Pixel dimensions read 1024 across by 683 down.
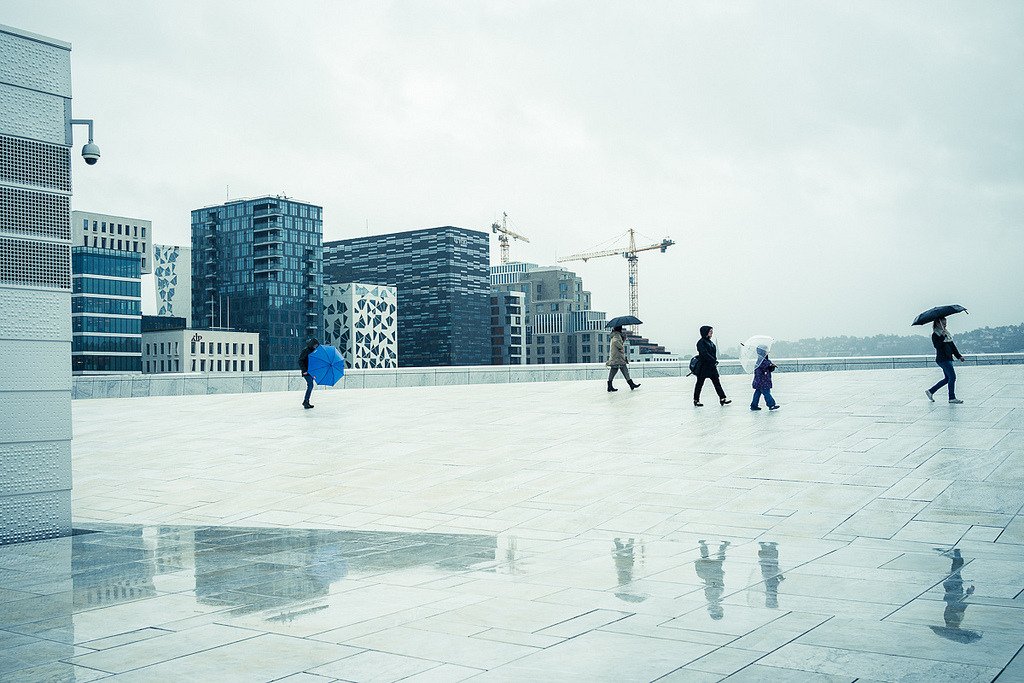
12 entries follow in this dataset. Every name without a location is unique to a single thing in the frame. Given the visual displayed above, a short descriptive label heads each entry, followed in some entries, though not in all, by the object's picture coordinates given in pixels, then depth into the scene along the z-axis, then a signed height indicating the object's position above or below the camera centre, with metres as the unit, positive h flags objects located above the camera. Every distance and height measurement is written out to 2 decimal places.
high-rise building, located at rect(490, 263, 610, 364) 183.25 +7.04
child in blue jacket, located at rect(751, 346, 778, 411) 16.89 -0.39
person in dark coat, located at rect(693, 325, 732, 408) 17.92 -0.13
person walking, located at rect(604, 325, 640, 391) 22.05 +0.07
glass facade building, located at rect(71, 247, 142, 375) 121.00 +6.70
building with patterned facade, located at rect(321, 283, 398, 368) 164.50 +6.82
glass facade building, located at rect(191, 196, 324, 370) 154.62 +14.30
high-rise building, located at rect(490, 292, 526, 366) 197.50 +2.74
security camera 10.51 +2.33
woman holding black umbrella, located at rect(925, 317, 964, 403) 16.81 +0.05
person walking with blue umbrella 21.16 -0.07
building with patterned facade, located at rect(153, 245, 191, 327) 183.75 +16.12
